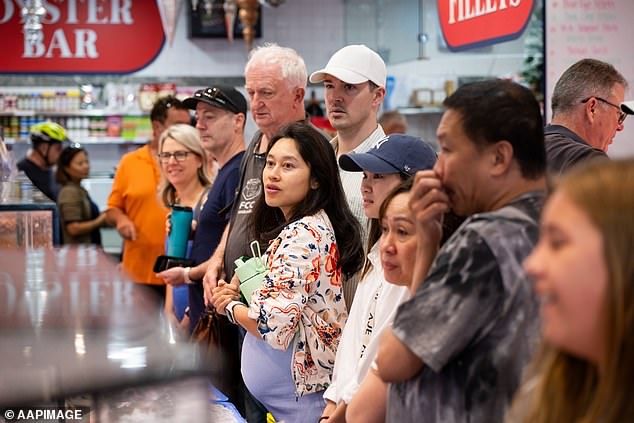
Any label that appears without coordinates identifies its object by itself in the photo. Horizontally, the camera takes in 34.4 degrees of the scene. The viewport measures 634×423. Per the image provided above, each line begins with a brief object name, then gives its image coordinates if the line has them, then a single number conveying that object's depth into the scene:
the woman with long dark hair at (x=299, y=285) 3.26
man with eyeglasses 4.02
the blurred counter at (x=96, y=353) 1.32
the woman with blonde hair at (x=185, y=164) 5.39
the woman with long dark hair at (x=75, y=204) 7.27
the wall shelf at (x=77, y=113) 11.66
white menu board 5.06
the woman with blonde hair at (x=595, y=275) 1.28
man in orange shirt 6.20
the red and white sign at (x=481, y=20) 4.77
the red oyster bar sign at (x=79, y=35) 11.51
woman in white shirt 2.71
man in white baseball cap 3.92
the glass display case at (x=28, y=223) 4.51
